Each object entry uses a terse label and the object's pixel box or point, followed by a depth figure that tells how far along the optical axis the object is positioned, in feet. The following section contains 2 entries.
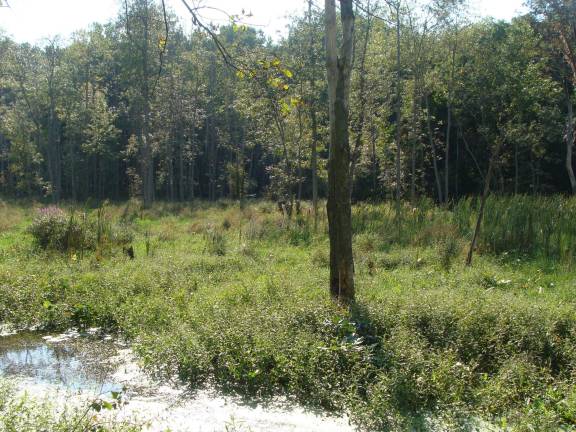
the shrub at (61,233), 42.70
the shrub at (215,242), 42.24
